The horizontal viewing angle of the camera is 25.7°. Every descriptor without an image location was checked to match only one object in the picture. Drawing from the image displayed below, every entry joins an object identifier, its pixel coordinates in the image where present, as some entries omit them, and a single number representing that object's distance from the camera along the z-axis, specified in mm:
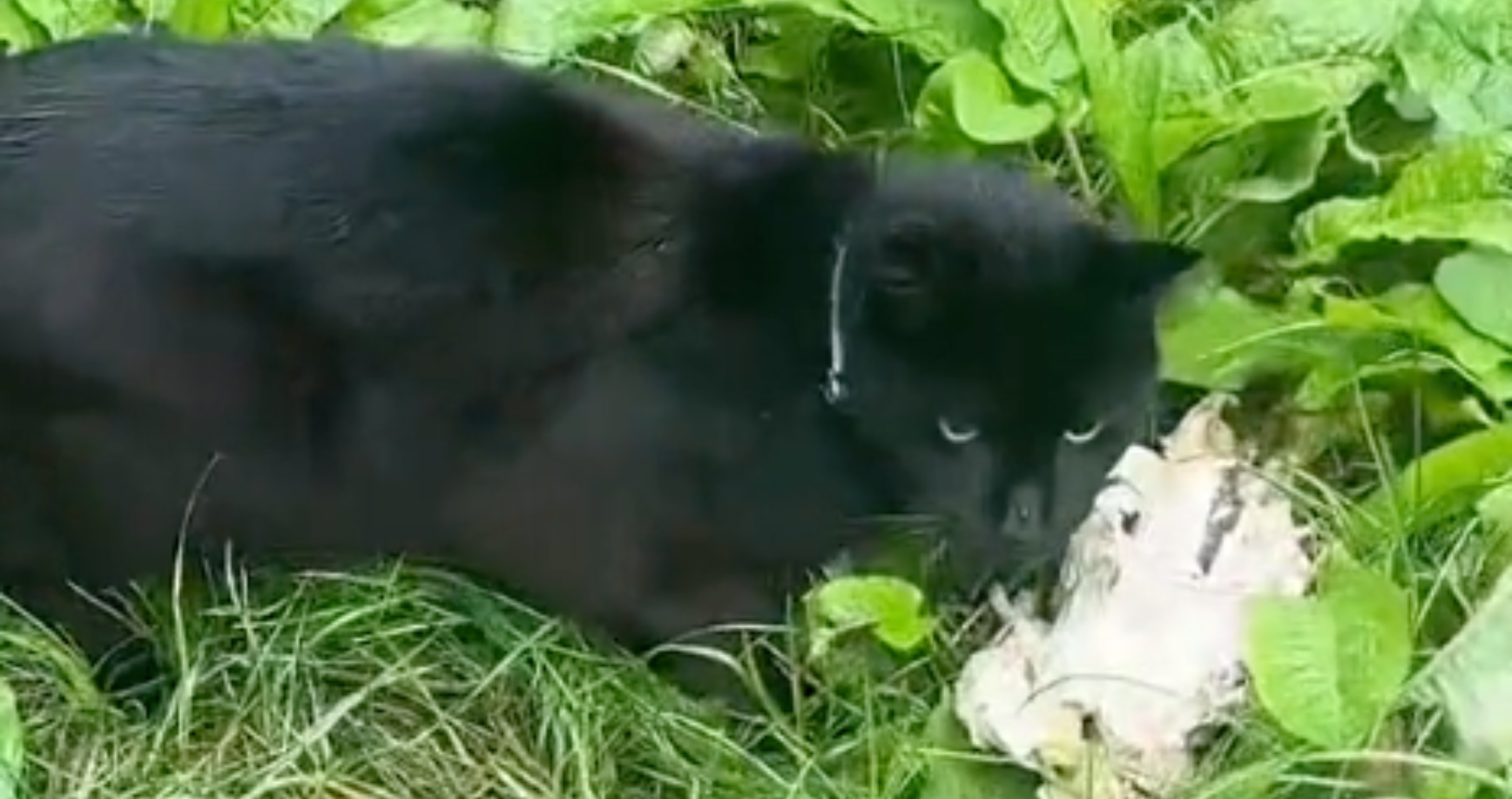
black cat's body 2070
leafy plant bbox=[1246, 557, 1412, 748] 2010
